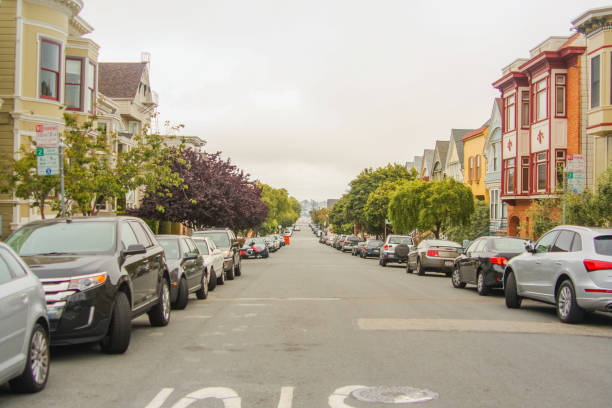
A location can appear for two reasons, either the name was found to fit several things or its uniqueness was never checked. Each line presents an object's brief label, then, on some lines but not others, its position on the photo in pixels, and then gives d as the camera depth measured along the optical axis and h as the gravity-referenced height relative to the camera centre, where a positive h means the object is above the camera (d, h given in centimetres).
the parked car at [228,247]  2306 -103
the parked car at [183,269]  1392 -112
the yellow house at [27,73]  2266 +500
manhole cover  641 -173
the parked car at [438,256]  2586 -132
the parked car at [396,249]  3400 -142
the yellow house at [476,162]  5022 +482
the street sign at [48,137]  1370 +165
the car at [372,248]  4800 -201
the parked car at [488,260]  1691 -98
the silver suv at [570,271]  1120 -87
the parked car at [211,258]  1842 -114
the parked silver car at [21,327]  603 -107
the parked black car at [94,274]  791 -74
